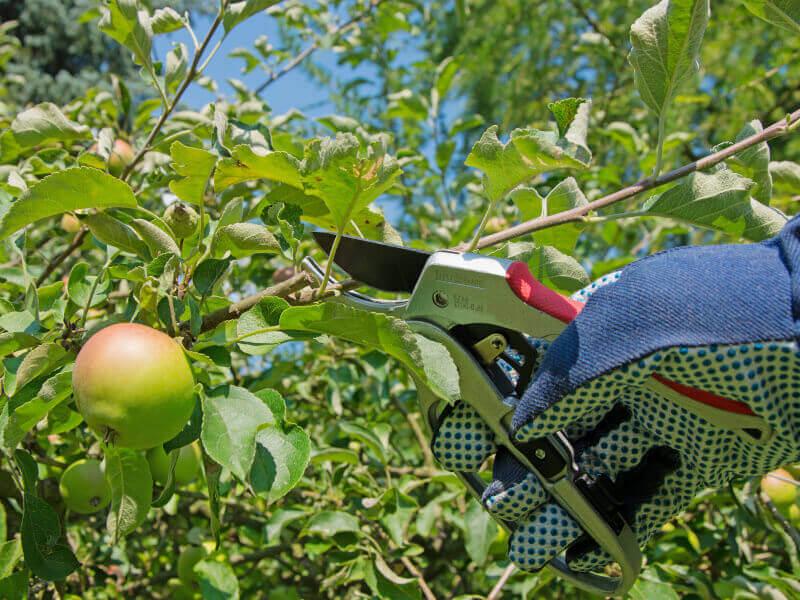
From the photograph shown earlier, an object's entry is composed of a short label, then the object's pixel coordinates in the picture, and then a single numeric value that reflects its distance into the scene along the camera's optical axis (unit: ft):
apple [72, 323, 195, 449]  2.22
